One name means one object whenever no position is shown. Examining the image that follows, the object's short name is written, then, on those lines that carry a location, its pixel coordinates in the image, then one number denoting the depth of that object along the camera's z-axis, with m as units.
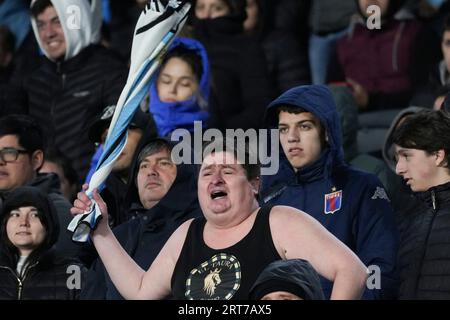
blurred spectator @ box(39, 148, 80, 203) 18.52
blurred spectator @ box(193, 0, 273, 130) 19.53
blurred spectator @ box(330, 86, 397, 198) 17.55
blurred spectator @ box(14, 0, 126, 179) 19.53
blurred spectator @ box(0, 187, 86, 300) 15.66
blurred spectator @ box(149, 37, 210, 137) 18.16
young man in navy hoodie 14.84
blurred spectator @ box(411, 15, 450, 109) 18.47
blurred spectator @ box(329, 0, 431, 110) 20.00
